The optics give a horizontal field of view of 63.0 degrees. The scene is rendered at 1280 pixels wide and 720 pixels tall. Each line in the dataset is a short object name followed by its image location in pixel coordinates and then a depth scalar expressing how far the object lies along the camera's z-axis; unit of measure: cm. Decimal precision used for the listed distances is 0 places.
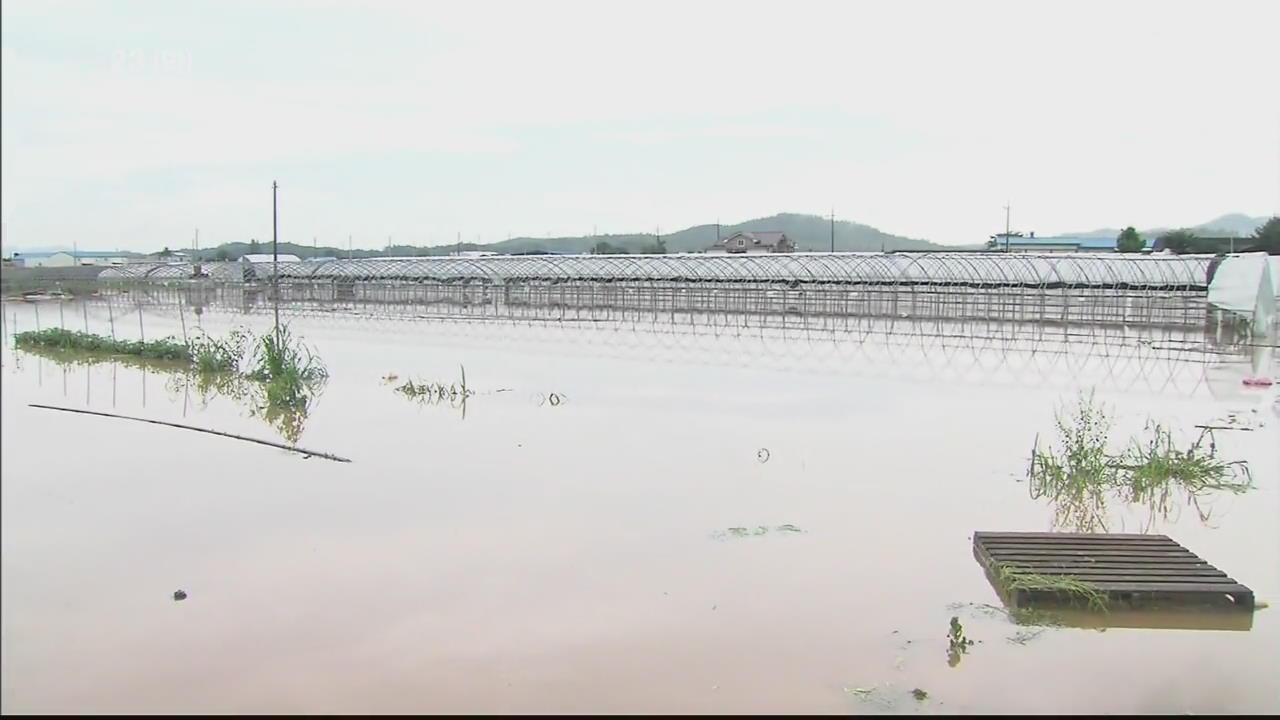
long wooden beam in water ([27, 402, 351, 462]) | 852
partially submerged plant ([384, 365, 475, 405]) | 1184
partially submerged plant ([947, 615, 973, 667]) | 481
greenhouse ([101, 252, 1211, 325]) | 2306
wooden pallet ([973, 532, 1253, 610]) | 544
